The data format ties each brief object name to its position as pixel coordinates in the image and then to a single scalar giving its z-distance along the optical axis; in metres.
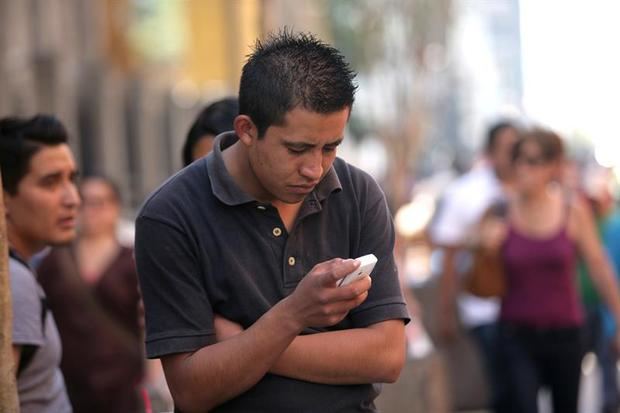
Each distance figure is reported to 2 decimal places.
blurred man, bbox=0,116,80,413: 9.19
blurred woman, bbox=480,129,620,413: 15.89
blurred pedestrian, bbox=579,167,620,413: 19.30
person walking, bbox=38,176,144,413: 13.91
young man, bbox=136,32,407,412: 6.59
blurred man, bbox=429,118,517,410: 17.37
